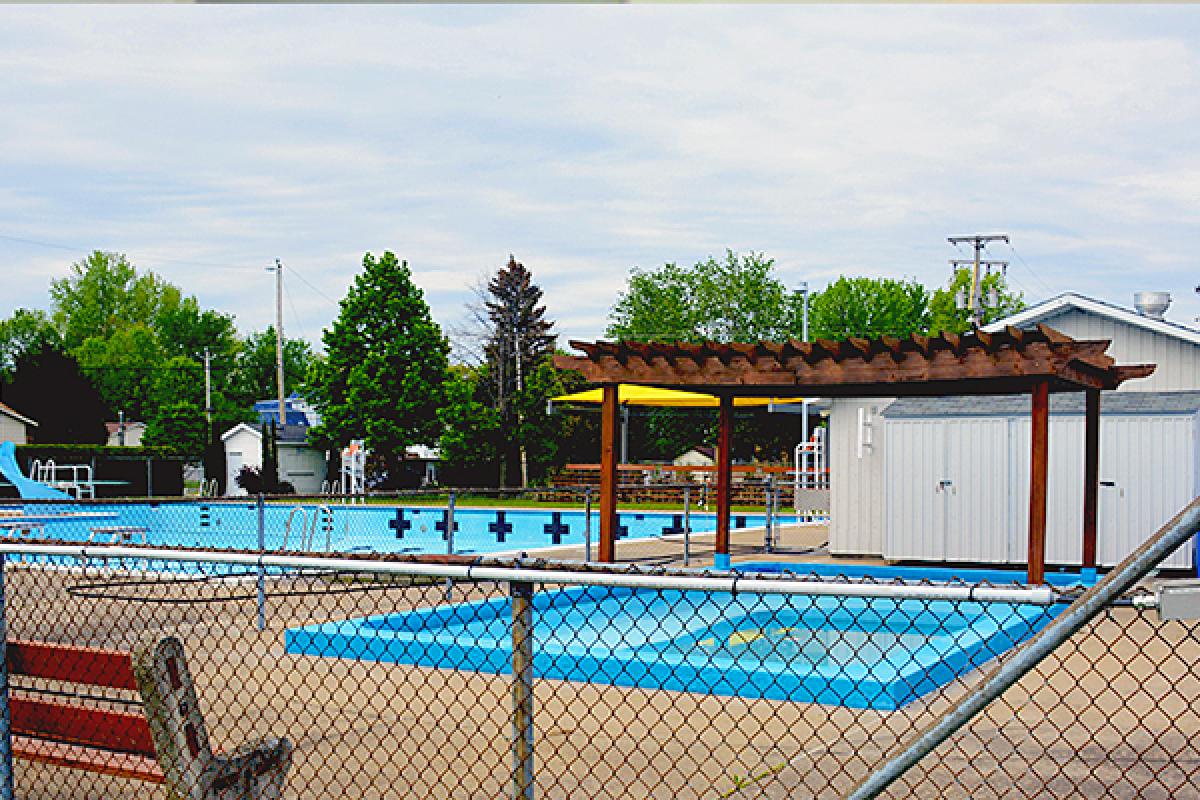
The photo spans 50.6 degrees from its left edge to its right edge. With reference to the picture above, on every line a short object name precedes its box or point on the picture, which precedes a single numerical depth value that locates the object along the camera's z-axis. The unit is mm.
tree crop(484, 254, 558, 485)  50703
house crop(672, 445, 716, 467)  54031
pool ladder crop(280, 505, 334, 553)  14372
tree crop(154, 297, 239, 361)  86000
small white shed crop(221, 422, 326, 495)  50094
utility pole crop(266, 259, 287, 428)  50562
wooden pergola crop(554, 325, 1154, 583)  11406
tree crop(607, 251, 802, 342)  66312
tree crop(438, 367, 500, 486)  44250
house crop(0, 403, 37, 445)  55031
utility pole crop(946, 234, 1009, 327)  43972
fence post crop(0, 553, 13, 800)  4430
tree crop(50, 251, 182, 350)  84688
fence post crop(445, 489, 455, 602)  11672
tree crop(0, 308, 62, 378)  87000
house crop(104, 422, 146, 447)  84000
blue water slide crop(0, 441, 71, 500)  26094
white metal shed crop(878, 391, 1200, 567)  14266
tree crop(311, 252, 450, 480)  44750
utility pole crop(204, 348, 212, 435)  67275
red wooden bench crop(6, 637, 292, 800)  3912
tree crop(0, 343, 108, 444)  60875
